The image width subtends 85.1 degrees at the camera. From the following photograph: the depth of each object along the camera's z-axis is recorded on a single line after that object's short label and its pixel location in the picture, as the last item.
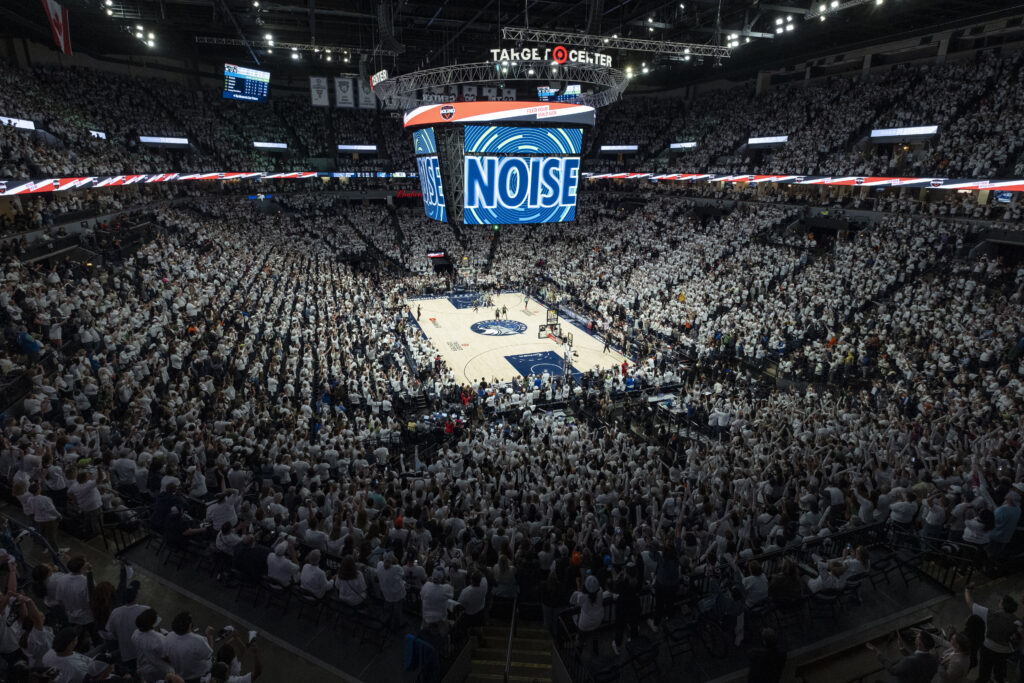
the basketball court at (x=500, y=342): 25.44
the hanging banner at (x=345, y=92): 45.28
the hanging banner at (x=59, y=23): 19.17
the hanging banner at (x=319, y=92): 44.56
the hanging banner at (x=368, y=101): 45.13
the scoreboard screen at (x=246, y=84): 37.41
